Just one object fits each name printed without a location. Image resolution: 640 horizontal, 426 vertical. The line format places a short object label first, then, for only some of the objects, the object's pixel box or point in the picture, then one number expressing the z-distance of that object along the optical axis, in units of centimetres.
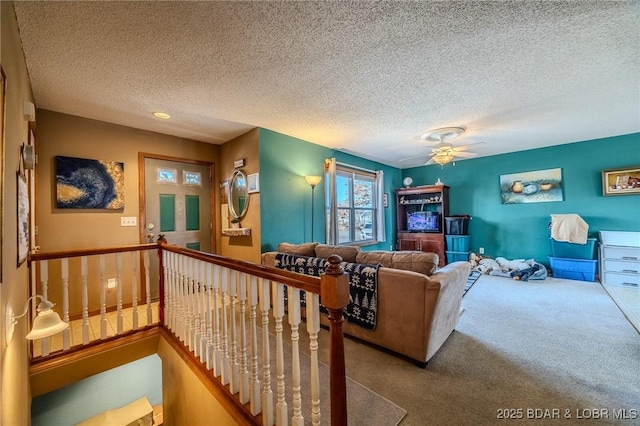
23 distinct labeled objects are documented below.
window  440
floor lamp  391
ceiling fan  365
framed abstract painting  284
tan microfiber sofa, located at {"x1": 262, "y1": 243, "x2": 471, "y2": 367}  190
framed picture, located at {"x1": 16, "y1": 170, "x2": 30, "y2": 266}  155
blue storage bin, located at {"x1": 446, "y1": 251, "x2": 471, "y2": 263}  545
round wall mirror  367
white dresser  385
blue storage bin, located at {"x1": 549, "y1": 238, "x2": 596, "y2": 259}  437
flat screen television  585
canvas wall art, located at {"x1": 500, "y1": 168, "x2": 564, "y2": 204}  479
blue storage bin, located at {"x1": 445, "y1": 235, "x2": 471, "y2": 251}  542
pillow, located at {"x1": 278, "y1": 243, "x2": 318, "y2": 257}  292
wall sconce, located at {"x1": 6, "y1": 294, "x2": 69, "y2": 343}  141
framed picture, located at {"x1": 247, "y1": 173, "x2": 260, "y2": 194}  347
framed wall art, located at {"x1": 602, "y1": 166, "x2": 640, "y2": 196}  411
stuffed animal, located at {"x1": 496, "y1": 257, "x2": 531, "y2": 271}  466
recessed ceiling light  291
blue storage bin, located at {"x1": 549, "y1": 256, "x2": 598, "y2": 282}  427
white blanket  431
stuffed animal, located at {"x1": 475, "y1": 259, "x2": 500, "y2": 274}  494
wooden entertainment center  576
